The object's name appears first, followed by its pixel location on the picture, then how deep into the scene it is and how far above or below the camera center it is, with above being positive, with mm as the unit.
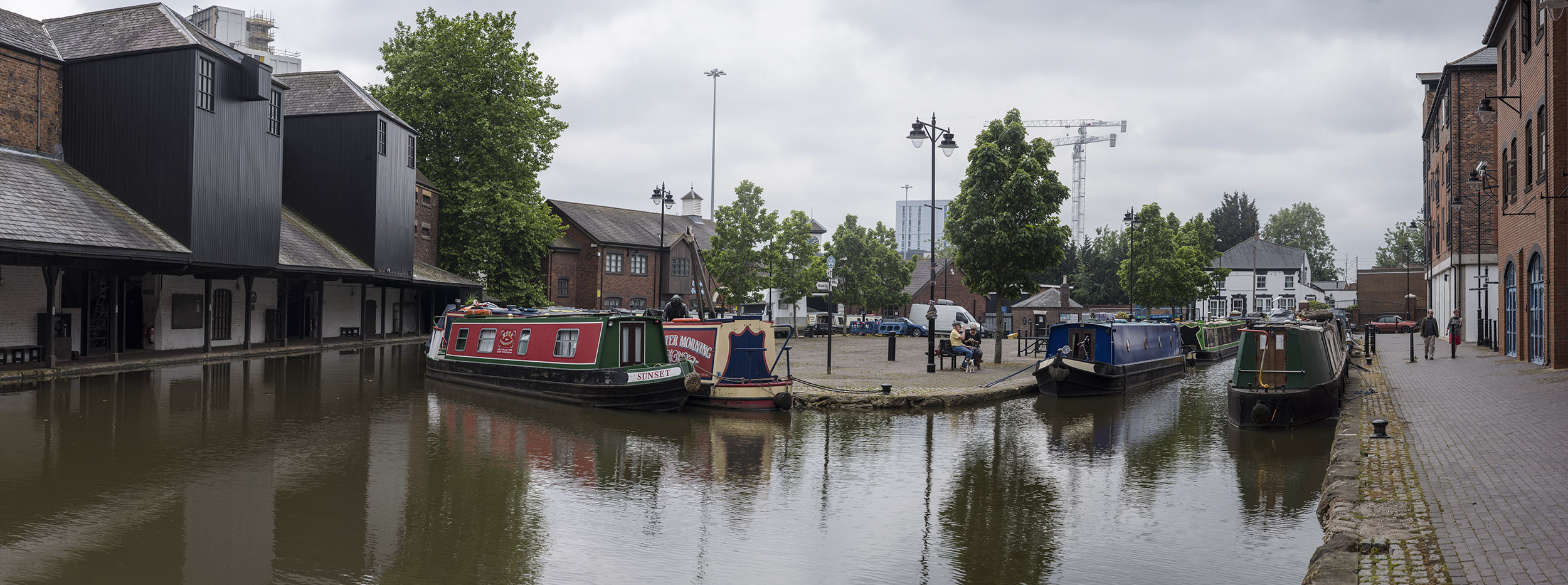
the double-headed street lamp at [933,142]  22859 +4202
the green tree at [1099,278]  73625 +2905
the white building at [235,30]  55594 +17190
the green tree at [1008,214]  25781 +2790
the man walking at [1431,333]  26578 -375
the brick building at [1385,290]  66688 +2099
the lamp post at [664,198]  41781 +4970
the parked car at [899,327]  50372 -850
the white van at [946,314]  51938 -38
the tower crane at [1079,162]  151375 +25052
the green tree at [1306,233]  107312 +9737
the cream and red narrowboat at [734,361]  16516 -961
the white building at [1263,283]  74938 +2793
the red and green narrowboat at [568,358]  16367 -1013
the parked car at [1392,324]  58219 -317
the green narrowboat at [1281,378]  14594 -988
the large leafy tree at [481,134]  40438 +7669
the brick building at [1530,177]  19312 +3408
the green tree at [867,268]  55875 +2668
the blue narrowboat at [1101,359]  20109 -1024
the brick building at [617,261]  54188 +2766
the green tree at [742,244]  48438 +3416
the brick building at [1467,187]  34000 +5010
